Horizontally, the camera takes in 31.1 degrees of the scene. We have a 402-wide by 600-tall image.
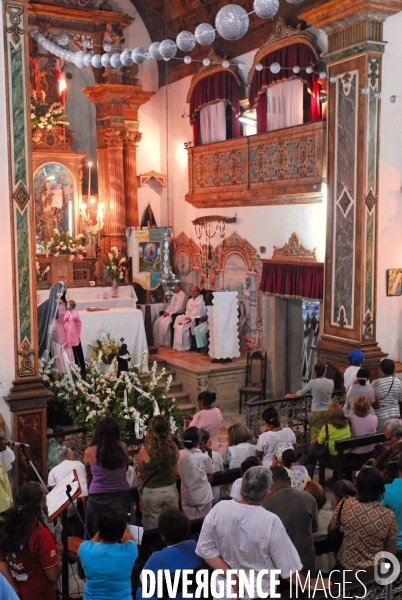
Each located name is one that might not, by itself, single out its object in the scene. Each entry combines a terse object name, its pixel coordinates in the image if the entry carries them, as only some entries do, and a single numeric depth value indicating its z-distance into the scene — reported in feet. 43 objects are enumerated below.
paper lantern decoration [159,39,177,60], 26.63
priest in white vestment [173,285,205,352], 48.62
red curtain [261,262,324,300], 39.91
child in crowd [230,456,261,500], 18.74
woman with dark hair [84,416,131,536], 18.88
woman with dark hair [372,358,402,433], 28.66
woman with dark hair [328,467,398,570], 15.29
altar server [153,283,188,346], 51.01
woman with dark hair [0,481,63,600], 14.14
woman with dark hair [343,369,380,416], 28.14
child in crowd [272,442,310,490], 19.95
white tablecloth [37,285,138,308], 49.96
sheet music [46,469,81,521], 15.66
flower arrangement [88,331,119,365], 38.40
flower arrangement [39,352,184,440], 28.94
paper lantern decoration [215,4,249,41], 22.33
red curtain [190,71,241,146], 47.80
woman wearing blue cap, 31.48
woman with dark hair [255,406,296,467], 22.53
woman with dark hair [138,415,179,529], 19.29
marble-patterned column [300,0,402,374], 33.88
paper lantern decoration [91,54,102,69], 31.86
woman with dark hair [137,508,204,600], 13.42
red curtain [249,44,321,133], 40.01
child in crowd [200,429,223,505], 21.78
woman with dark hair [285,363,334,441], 29.48
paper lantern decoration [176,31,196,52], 25.49
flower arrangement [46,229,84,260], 50.70
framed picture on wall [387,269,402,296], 35.58
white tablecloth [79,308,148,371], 40.47
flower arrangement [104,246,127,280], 52.65
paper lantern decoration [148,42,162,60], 27.93
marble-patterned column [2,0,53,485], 26.66
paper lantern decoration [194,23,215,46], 24.62
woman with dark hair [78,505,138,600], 13.28
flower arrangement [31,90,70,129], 52.03
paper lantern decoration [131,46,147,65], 29.32
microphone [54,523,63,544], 15.85
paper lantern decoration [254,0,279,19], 21.43
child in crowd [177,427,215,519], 19.92
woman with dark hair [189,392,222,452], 24.70
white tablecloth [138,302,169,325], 53.26
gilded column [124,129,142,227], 55.67
